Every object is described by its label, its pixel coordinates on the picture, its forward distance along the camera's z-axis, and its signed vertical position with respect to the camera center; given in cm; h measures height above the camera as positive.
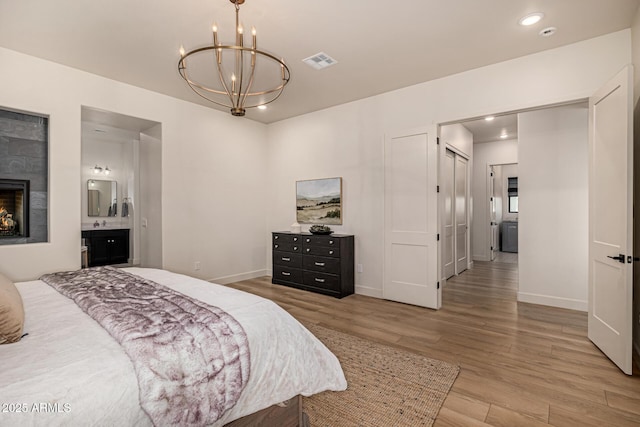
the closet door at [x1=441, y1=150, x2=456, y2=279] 540 -6
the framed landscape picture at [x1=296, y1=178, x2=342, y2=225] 500 +21
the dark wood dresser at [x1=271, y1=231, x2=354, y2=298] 456 -73
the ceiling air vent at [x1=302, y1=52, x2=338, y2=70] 340 +169
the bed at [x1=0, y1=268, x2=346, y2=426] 97 -55
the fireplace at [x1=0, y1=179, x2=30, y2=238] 344 +6
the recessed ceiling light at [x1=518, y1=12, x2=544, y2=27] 267 +167
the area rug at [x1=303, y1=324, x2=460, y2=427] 191 -122
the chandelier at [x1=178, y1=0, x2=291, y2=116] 340 +168
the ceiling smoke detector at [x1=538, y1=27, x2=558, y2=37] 288 +167
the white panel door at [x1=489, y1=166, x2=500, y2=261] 743 -5
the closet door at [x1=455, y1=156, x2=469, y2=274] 607 +2
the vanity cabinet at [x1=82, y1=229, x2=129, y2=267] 641 -65
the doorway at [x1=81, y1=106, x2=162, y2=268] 634 +80
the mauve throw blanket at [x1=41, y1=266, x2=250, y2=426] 115 -55
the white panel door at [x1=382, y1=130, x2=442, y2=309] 396 -8
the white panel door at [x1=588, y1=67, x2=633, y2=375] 238 -5
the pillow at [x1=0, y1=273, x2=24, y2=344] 130 -44
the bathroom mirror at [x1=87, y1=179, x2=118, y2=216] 679 +38
